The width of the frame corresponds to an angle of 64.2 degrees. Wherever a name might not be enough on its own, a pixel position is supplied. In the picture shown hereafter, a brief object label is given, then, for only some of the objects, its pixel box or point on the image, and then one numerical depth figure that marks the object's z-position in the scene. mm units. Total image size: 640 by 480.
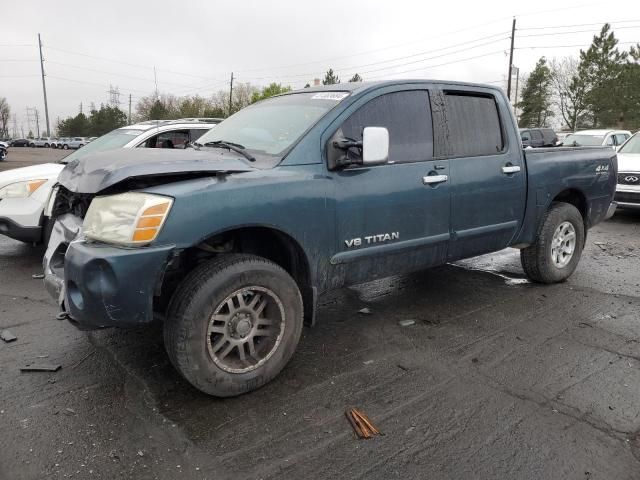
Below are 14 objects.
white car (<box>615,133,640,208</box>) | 9312
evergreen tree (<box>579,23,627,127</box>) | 46312
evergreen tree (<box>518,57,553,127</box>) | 56781
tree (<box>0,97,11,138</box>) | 102875
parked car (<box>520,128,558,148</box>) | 15165
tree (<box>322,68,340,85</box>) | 63619
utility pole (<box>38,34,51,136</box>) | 66188
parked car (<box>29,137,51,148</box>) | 66750
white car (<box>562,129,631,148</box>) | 15788
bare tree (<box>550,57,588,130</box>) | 50312
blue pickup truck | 2703
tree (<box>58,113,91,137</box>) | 82000
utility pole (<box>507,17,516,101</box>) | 36031
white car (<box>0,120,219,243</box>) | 5531
